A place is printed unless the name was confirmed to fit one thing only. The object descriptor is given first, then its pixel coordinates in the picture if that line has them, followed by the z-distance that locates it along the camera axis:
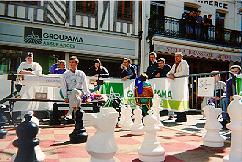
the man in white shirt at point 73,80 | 5.87
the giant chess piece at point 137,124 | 4.75
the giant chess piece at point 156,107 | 5.87
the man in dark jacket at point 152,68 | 7.66
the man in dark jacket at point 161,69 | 7.57
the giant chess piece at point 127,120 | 5.33
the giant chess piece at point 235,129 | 2.71
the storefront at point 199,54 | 13.91
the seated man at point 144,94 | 6.22
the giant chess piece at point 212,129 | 3.80
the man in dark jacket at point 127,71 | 7.78
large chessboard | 3.07
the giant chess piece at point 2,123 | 4.18
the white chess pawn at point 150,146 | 2.91
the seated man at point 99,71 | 7.58
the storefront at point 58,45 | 10.99
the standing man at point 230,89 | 5.04
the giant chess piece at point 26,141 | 2.29
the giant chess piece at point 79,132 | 3.88
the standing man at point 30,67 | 6.89
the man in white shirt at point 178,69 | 6.90
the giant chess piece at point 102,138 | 2.28
